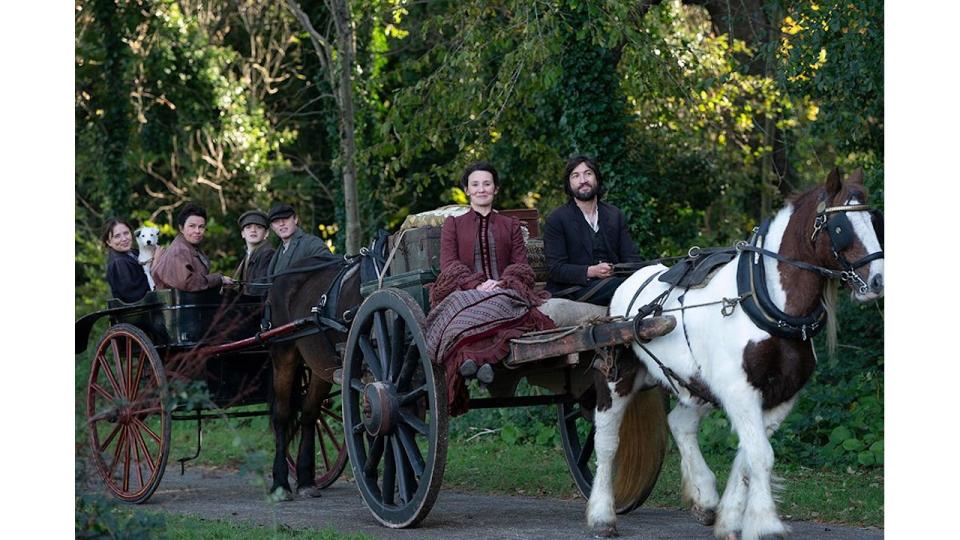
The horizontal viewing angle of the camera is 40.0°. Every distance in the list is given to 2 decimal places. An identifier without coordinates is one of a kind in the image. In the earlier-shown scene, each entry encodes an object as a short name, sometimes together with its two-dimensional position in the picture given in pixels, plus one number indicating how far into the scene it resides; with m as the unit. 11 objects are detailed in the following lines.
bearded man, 8.44
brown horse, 9.93
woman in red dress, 7.67
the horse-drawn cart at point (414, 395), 7.79
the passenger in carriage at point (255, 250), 10.99
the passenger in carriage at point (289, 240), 10.58
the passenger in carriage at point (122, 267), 10.71
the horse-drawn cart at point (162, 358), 9.77
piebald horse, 6.55
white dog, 11.34
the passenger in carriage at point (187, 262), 10.20
